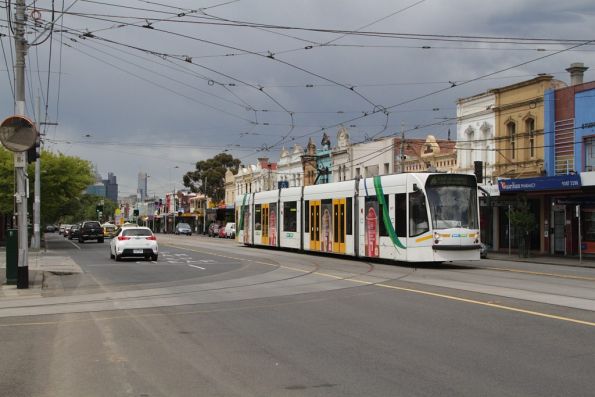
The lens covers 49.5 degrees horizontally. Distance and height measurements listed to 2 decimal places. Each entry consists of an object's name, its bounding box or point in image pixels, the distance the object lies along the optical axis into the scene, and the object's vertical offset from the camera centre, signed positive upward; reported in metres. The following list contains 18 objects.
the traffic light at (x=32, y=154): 16.31 +1.57
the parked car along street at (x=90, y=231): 53.56 -1.41
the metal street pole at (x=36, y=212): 35.44 +0.15
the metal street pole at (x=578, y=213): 28.45 +0.03
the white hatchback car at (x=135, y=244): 28.02 -1.28
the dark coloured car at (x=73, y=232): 63.81 -1.77
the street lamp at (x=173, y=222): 108.38 -1.26
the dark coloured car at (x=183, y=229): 86.19 -1.95
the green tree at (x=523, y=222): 31.75 -0.39
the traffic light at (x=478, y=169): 31.08 +2.18
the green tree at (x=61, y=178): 42.41 +2.42
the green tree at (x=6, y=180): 39.06 +2.08
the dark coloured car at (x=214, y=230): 75.81 -1.83
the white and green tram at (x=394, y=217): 21.53 -0.12
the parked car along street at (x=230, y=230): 70.00 -1.69
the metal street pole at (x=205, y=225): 87.12 -1.43
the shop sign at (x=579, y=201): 31.91 +0.65
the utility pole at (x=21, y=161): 16.30 +1.36
